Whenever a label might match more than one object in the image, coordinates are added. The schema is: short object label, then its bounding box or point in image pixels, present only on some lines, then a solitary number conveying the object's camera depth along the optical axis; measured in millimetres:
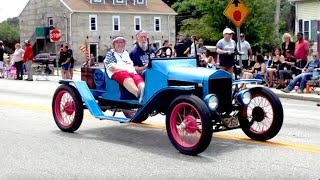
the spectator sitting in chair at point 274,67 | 18781
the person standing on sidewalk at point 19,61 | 26872
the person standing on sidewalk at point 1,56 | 28541
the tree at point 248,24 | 39750
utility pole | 46594
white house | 35375
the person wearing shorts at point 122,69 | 8883
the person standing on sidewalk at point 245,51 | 19672
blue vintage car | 7680
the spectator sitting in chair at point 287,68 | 18422
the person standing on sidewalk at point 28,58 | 26125
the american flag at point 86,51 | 10268
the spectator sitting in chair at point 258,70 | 19031
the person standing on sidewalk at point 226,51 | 15555
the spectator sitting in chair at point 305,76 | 17188
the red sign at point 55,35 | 32781
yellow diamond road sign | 18953
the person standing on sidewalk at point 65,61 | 24078
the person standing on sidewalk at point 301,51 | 18703
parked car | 54369
